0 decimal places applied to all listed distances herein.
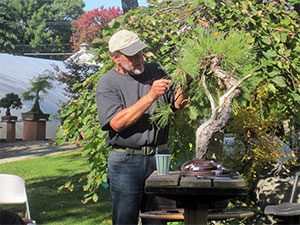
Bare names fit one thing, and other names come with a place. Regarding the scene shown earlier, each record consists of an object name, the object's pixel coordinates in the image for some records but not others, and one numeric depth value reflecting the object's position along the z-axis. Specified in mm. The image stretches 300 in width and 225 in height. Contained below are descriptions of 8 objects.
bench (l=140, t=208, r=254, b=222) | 3145
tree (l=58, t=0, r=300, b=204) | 4195
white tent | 19672
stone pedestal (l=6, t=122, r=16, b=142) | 17578
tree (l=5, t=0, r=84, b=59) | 43000
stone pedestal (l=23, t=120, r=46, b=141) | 18453
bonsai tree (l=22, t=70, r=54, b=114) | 18547
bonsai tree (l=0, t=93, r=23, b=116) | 18219
